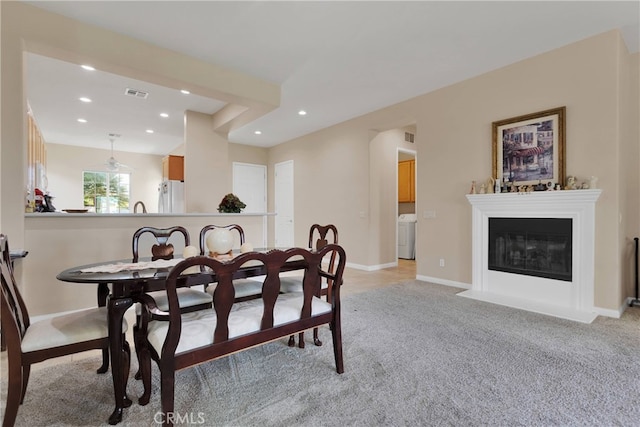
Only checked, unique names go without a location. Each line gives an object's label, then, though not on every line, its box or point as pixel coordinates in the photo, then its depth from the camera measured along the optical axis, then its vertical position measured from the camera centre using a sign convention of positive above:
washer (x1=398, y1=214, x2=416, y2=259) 6.61 -0.57
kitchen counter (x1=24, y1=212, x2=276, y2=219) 2.81 -0.04
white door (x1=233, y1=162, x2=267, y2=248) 7.41 +0.67
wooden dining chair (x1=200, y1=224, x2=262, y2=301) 2.41 -0.63
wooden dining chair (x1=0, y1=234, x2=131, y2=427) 1.38 -0.62
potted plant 4.23 +0.09
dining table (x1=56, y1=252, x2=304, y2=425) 1.53 -0.40
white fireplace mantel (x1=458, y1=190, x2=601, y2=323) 3.01 -0.57
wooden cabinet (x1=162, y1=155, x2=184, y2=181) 6.01 +0.87
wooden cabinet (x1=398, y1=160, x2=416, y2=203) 6.86 +0.68
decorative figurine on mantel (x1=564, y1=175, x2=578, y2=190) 3.07 +0.27
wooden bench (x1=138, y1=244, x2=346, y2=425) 1.35 -0.58
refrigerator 5.65 +0.29
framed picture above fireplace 3.25 +0.71
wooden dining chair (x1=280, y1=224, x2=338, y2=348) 2.31 -0.62
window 7.82 +0.55
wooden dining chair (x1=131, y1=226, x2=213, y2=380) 1.70 -0.61
